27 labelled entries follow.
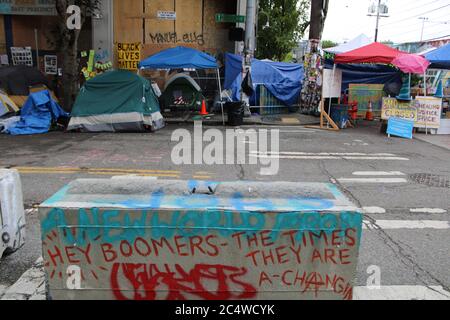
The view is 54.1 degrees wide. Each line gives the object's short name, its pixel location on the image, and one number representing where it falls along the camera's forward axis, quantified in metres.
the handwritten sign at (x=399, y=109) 14.68
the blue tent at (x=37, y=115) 13.20
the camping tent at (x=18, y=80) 14.83
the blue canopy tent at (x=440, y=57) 14.66
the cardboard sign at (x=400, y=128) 13.95
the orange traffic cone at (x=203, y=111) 17.55
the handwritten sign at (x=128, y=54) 19.25
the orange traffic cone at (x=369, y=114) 18.17
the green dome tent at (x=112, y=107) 13.33
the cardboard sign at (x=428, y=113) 14.64
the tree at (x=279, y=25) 29.77
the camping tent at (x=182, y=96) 18.05
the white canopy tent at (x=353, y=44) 17.88
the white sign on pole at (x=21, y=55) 19.39
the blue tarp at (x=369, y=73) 18.97
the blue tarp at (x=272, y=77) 17.66
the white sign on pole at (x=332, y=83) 15.60
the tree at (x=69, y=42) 14.44
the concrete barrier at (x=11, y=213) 4.54
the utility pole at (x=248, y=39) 16.39
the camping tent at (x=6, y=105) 14.15
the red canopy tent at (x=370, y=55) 14.32
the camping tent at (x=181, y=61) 14.27
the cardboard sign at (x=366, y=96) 18.53
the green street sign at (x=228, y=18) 16.88
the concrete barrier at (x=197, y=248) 3.19
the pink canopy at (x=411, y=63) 13.78
